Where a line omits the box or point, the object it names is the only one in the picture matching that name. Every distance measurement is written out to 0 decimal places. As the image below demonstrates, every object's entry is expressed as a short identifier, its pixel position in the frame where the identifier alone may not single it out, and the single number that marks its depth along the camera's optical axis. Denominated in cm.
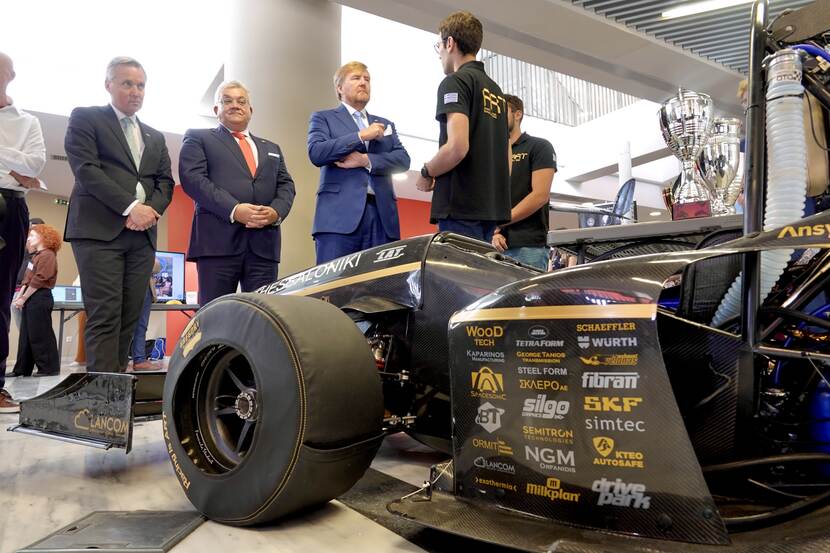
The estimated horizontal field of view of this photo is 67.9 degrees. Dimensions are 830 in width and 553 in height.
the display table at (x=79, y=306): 662
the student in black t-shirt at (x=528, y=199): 325
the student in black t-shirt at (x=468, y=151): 251
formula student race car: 110
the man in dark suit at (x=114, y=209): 280
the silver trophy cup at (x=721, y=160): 240
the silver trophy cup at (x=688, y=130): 231
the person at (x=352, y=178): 291
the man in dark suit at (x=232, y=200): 299
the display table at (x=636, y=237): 195
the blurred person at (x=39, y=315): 609
